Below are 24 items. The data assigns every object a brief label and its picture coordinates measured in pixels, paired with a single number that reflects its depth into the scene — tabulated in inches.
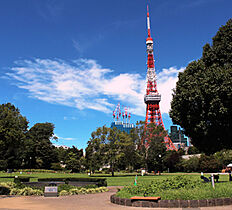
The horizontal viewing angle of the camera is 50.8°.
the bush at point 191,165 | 2293.6
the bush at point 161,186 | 449.7
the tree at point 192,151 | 3903.8
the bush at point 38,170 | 2496.2
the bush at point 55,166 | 2834.4
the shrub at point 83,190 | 659.4
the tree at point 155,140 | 1939.0
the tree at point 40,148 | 2824.8
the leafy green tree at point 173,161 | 2522.1
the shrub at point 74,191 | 640.9
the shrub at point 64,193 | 623.2
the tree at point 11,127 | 1472.7
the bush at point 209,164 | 2175.2
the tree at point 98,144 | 1736.0
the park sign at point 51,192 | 593.9
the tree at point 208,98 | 628.1
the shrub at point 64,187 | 643.7
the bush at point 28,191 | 633.0
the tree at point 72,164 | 2851.9
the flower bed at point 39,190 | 632.4
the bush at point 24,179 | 810.2
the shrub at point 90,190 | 667.1
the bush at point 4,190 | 623.7
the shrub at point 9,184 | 714.3
